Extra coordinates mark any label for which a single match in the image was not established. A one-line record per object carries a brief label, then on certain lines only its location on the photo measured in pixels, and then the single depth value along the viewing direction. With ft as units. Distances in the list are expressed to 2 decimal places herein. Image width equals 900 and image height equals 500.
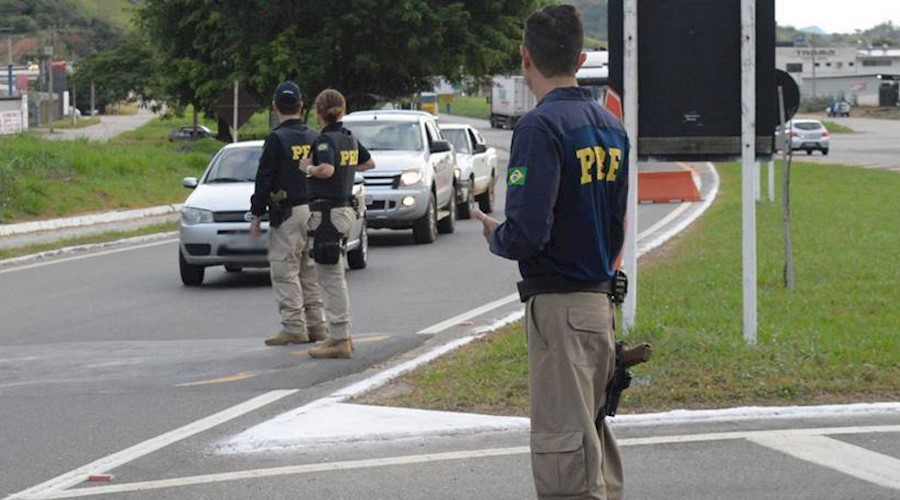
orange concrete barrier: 101.24
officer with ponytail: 37.17
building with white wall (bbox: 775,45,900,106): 489.67
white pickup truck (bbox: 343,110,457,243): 73.05
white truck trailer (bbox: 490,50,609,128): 294.87
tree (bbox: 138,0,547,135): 156.97
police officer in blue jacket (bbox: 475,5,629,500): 17.11
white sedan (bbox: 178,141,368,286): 55.98
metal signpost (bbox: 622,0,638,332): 33.22
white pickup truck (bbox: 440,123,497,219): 88.53
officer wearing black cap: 39.88
